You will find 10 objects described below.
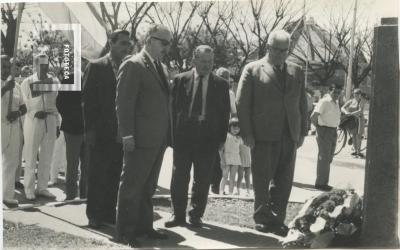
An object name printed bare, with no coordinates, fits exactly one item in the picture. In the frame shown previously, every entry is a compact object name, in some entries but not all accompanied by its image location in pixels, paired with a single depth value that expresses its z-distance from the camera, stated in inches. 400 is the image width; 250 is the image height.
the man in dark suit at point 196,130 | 218.7
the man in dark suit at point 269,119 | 214.1
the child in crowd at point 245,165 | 287.1
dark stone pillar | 191.5
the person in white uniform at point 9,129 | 234.5
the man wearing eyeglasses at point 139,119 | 190.1
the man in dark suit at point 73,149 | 249.9
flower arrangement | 199.5
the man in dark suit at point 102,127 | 211.0
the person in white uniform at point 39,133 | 253.9
